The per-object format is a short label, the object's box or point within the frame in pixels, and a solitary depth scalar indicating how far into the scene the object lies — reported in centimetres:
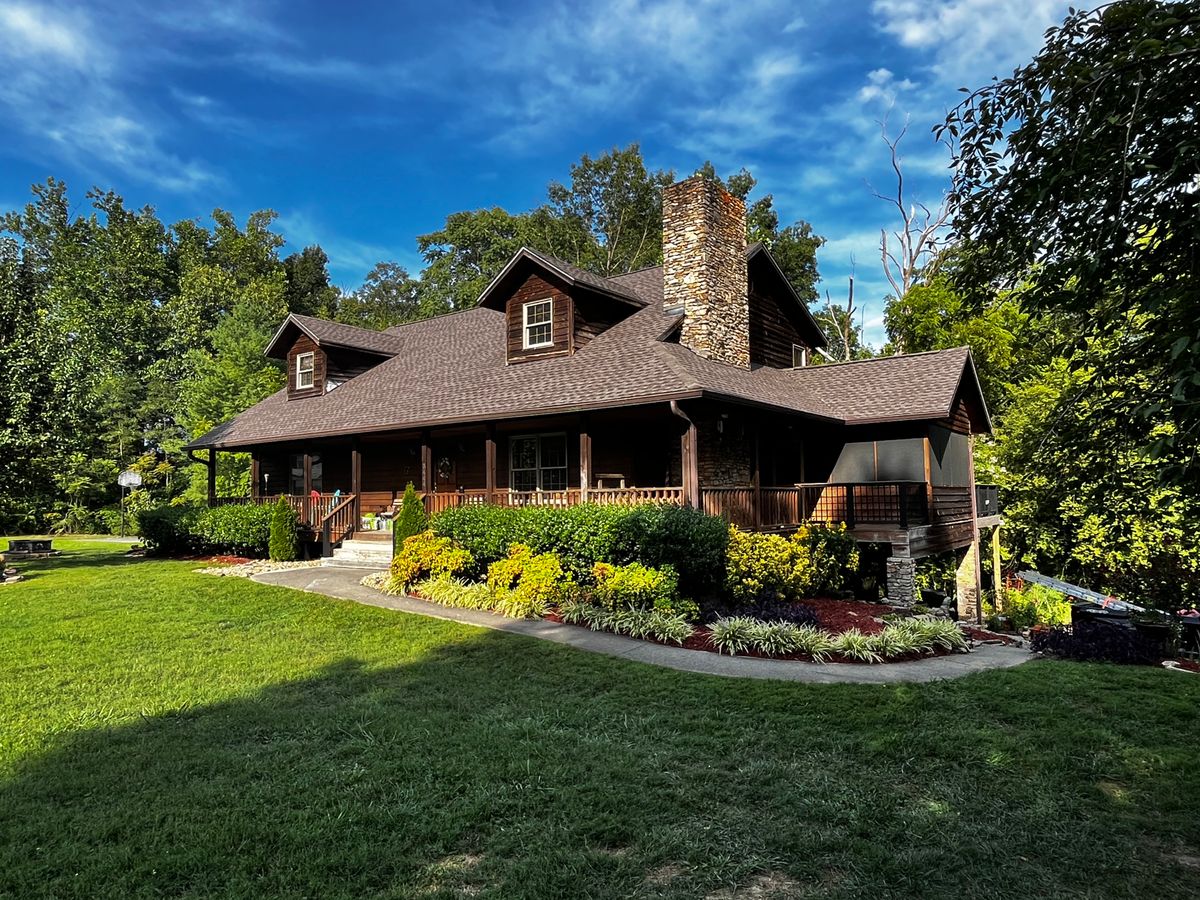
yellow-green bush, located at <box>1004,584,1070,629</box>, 1659
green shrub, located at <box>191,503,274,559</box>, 1762
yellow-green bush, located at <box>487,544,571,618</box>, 1061
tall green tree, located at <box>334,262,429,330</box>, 4862
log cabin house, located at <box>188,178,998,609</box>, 1344
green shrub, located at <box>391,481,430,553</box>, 1378
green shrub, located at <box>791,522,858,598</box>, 1284
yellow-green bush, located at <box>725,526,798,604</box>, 1117
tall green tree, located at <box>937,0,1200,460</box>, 324
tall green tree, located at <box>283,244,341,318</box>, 4791
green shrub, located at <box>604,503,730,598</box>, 1038
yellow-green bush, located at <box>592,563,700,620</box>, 999
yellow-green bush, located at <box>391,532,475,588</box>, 1244
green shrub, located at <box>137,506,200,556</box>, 1909
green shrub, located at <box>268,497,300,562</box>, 1681
